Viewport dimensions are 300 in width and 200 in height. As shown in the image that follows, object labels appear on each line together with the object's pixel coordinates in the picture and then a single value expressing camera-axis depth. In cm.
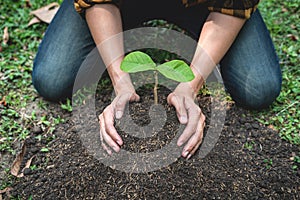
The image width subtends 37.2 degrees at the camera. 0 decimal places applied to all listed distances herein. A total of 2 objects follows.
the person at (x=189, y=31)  173
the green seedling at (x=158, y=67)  140
